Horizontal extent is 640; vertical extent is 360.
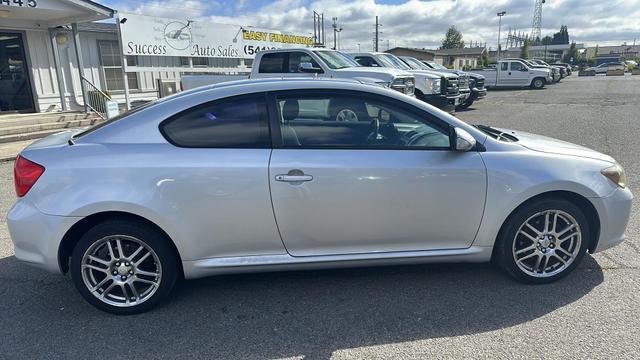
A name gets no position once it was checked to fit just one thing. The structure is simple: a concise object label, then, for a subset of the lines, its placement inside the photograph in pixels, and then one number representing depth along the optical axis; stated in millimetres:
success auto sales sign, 12789
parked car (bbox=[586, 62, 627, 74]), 55216
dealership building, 11062
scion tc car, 2830
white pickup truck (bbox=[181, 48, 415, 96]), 9875
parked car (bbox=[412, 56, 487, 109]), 16906
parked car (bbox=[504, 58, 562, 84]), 29181
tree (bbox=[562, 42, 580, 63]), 83500
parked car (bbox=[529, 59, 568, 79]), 38562
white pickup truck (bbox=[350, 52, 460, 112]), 12617
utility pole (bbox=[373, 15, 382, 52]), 61519
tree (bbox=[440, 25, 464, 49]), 100750
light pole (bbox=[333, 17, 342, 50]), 62744
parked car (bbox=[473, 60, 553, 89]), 27531
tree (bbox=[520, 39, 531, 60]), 74188
